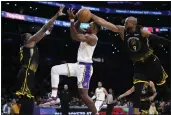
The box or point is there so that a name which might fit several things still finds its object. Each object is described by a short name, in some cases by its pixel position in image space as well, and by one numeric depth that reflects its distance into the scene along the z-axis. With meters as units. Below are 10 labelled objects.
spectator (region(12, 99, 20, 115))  14.35
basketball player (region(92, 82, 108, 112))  14.50
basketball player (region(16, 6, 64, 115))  7.11
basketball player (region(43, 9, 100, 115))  7.48
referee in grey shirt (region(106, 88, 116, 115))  13.80
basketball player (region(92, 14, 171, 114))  7.54
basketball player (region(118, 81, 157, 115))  8.09
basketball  7.12
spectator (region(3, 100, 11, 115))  16.16
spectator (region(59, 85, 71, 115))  15.80
